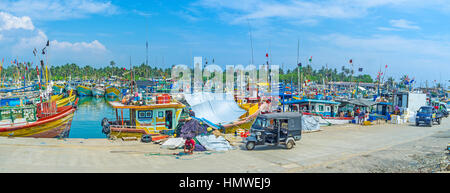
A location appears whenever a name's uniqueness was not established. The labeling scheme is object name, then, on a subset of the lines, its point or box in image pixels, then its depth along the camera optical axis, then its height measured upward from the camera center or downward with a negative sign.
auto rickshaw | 14.13 -2.22
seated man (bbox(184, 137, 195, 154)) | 13.13 -2.75
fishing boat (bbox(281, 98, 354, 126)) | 26.39 -2.30
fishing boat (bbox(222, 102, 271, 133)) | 20.45 -2.73
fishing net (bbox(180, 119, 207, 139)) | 17.02 -2.63
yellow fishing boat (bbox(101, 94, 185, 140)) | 18.30 -2.24
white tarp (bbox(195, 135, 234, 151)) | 14.10 -2.87
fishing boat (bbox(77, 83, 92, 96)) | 83.94 -2.12
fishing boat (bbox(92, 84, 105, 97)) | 82.50 -2.33
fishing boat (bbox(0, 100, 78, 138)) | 18.16 -2.59
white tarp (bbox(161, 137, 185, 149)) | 14.64 -2.97
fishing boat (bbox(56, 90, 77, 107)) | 36.09 -2.39
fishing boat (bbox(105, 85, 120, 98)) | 80.10 -2.47
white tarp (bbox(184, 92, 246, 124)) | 21.55 -2.03
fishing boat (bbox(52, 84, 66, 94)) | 76.60 -1.49
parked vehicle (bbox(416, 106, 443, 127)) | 25.23 -2.63
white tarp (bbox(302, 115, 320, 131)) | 21.34 -2.82
